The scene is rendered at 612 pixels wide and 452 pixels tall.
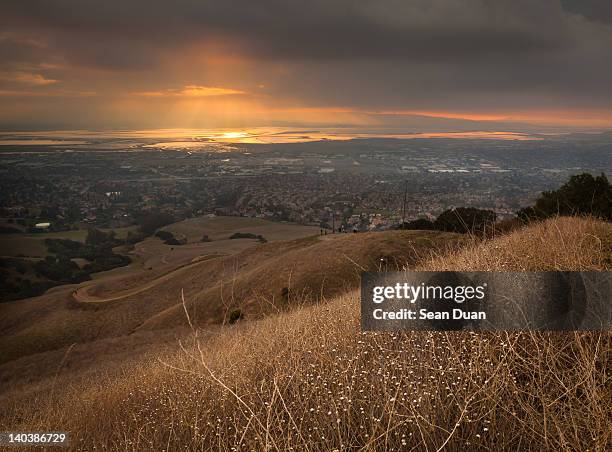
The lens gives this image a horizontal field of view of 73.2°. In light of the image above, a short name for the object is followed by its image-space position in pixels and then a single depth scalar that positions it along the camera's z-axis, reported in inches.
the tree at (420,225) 1729.8
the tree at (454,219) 1329.5
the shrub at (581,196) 903.1
